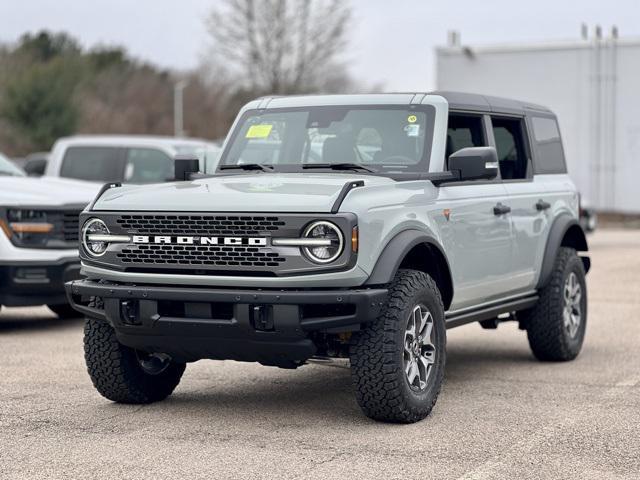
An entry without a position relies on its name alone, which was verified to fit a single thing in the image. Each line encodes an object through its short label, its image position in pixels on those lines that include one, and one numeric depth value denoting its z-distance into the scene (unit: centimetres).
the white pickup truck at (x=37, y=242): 1071
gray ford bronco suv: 653
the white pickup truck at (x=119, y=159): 1512
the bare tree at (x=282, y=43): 5778
